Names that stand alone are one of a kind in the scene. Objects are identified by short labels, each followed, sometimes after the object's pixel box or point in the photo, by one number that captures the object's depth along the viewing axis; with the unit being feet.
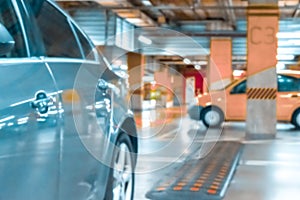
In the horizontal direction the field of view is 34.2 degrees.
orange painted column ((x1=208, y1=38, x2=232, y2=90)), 58.70
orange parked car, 37.61
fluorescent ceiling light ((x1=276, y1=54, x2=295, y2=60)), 63.54
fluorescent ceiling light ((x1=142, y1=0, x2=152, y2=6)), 43.42
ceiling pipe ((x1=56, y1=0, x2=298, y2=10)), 43.39
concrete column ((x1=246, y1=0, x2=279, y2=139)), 32.04
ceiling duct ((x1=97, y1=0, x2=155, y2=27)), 43.81
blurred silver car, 5.13
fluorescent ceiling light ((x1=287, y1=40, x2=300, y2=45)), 53.26
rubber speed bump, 13.35
